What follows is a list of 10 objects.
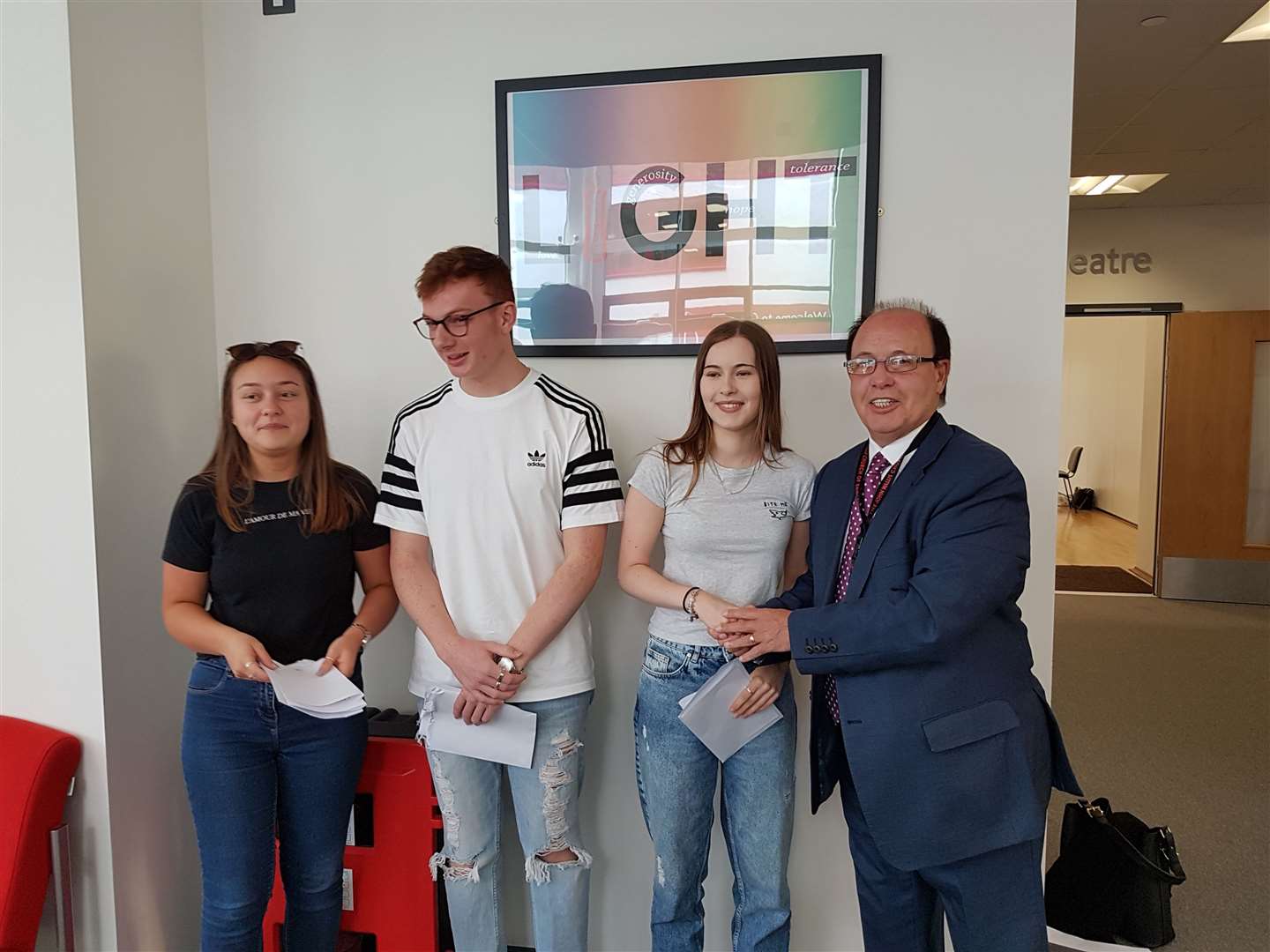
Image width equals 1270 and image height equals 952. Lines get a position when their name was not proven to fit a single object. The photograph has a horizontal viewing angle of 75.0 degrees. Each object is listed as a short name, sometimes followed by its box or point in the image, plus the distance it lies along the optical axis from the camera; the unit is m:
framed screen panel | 2.17
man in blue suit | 1.53
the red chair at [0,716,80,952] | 1.87
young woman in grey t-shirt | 1.83
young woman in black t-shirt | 1.81
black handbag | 2.50
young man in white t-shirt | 1.84
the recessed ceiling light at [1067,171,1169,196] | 6.24
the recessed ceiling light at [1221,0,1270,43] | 3.71
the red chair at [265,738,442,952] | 2.13
